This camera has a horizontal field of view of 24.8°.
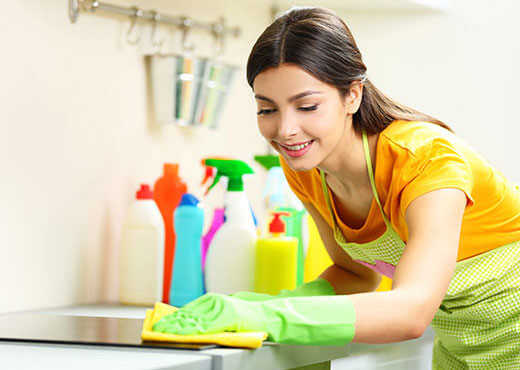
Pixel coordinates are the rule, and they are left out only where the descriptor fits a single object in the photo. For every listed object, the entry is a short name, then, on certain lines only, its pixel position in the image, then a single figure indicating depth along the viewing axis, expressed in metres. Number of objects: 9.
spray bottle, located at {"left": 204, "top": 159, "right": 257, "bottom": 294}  2.52
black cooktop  1.92
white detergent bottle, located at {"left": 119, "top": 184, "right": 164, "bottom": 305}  2.56
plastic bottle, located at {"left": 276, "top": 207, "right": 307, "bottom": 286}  2.69
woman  1.89
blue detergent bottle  2.50
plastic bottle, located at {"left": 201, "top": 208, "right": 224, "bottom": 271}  2.66
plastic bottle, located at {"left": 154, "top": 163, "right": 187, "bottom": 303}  2.63
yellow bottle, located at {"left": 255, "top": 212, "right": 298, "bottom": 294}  2.50
